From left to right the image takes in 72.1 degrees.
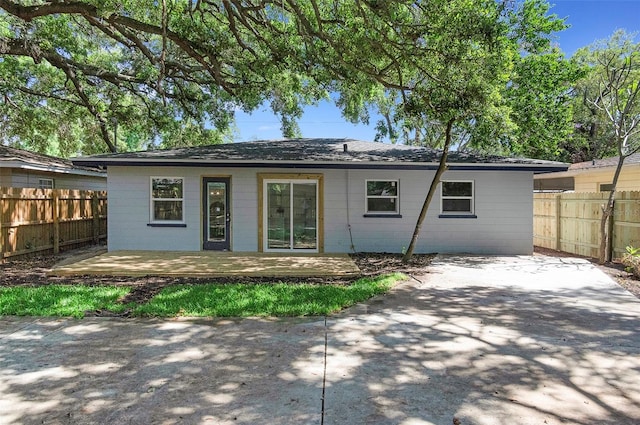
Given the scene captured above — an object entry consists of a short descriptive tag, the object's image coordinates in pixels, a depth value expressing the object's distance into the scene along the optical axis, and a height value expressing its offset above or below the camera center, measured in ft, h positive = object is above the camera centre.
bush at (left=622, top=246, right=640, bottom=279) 29.96 -3.63
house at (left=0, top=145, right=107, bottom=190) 44.06 +4.49
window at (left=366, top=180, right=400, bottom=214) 42.80 +1.28
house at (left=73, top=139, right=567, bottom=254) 41.42 +0.53
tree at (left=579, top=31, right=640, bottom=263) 35.50 +15.28
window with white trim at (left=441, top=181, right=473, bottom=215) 42.93 +1.06
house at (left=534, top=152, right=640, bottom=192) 52.11 +4.63
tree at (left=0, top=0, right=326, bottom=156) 38.45 +15.02
